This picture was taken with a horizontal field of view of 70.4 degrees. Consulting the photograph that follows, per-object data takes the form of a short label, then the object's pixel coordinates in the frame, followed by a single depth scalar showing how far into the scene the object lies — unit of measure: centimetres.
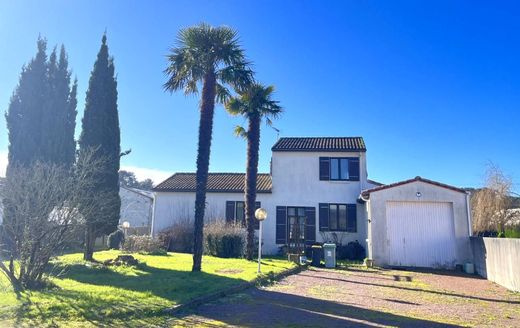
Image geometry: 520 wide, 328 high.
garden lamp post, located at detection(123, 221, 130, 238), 2765
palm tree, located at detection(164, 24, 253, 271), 1331
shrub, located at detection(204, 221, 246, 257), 1973
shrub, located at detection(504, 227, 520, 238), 1241
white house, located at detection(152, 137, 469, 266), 2305
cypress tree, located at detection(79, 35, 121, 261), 1623
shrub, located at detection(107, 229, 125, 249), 2383
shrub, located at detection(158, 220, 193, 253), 2298
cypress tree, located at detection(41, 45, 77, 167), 2012
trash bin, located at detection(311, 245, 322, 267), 1798
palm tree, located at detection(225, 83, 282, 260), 1912
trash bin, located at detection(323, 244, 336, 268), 1742
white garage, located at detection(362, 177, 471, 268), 1723
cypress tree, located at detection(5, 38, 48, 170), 1939
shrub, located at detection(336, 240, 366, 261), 2128
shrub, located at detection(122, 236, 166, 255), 2036
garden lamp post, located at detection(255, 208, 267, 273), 1525
